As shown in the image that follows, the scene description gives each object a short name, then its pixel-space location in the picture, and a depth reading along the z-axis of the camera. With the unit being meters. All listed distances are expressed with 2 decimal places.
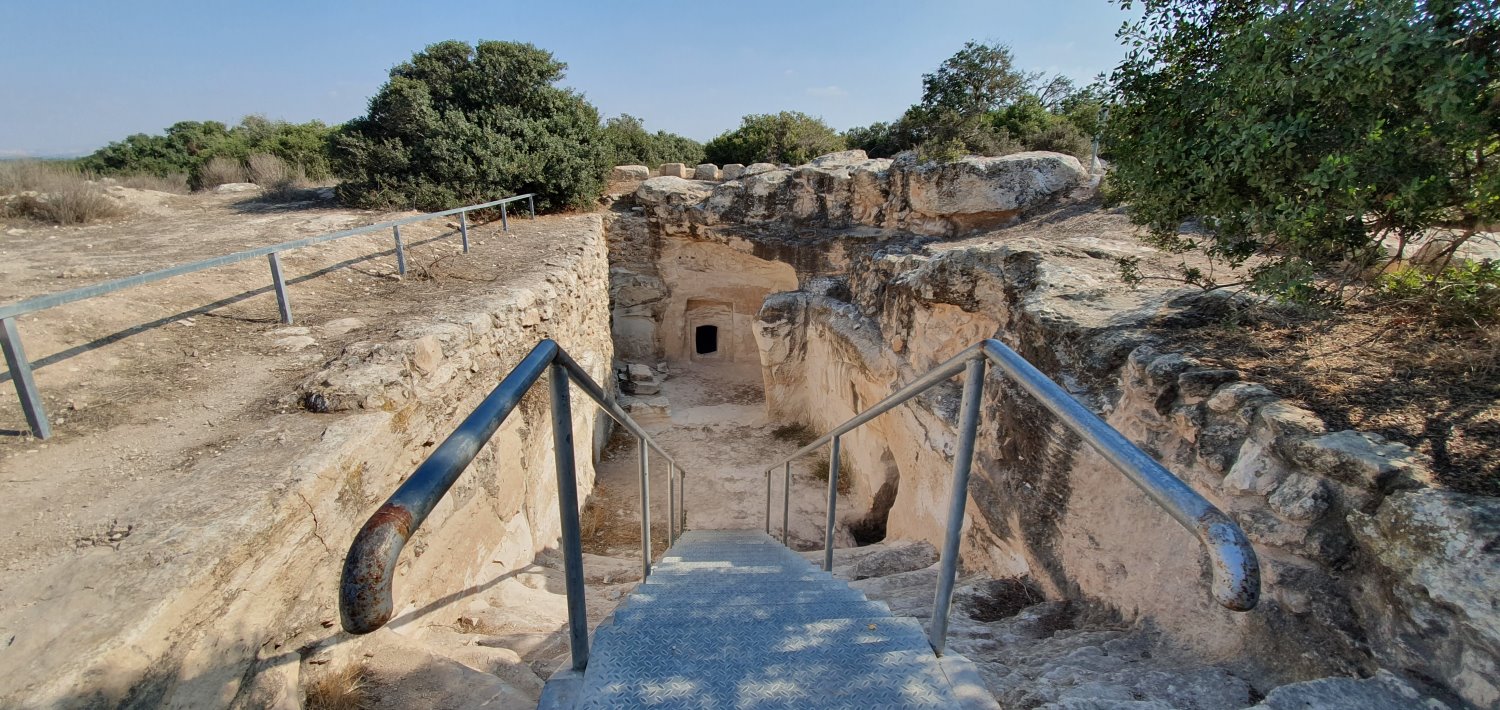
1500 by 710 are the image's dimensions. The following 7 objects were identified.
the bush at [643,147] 19.77
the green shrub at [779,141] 18.47
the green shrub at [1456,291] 2.55
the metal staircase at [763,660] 1.50
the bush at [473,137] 11.02
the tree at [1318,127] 2.15
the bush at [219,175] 13.57
